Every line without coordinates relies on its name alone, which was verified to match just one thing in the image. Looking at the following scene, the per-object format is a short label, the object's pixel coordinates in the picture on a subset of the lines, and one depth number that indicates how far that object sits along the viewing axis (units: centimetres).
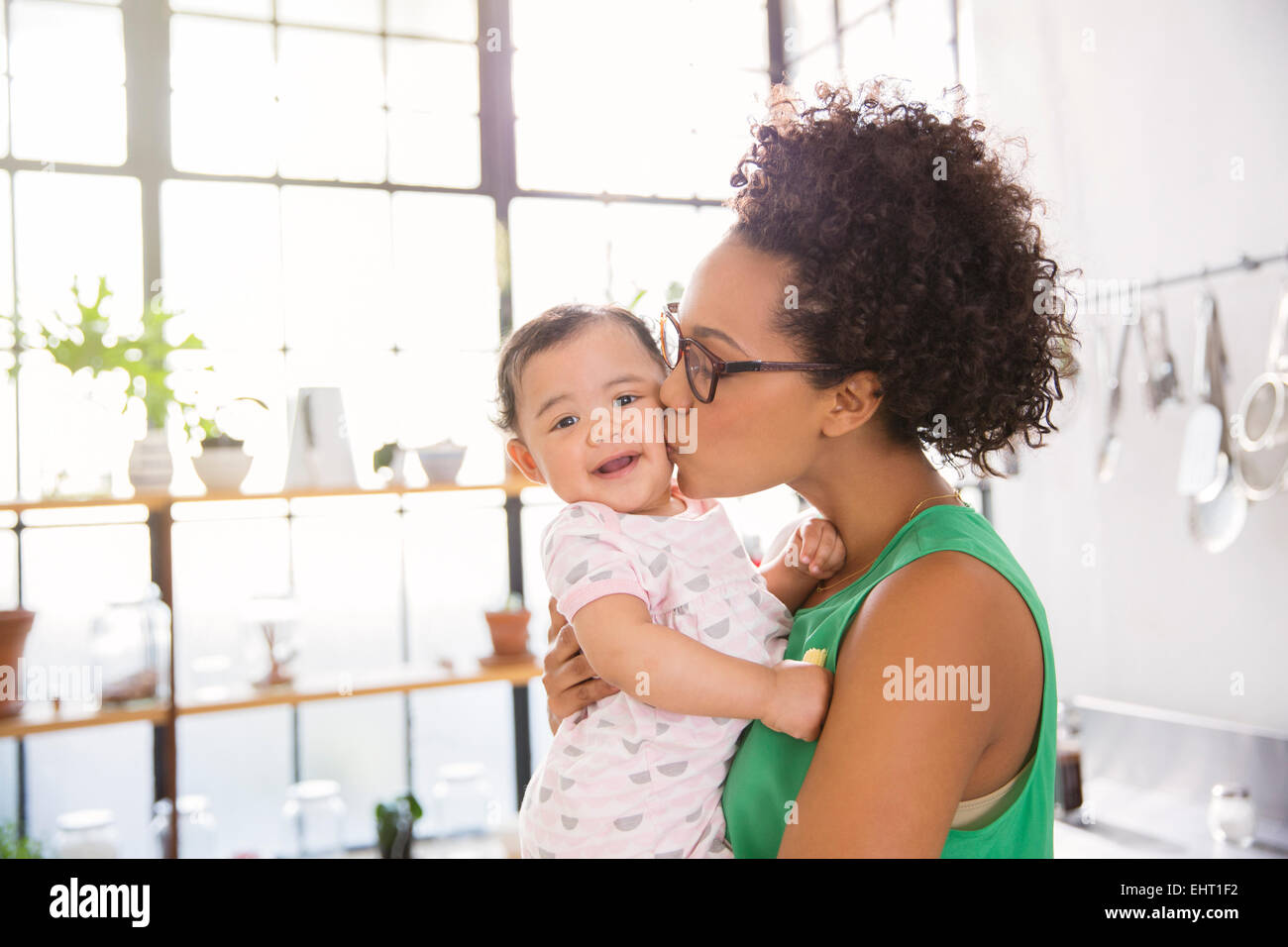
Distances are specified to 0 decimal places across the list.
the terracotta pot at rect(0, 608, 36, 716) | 245
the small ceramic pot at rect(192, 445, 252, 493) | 269
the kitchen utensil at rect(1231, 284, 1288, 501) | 225
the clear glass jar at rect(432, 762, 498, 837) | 329
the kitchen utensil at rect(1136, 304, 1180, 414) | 262
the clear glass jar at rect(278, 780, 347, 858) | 309
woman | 84
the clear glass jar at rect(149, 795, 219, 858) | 276
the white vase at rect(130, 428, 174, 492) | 264
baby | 98
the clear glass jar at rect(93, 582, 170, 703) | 261
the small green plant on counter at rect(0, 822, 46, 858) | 257
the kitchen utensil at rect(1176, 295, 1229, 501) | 246
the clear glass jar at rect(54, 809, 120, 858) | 254
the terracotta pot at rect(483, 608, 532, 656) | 303
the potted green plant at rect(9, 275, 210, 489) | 255
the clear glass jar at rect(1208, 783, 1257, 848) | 217
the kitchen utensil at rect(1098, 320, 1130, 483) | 281
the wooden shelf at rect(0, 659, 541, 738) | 244
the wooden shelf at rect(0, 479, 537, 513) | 248
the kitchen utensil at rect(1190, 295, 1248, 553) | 242
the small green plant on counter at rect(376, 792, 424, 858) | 290
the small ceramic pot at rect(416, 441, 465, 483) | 292
